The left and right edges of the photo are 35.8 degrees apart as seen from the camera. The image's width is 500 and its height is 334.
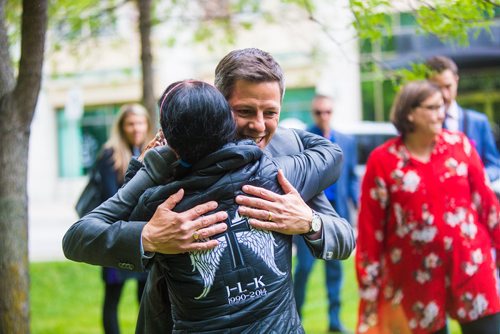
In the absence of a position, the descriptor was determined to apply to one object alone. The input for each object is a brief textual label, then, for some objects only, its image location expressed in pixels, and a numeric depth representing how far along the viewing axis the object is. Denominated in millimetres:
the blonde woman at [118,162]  6199
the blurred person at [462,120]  5602
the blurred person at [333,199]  6906
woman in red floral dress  4422
